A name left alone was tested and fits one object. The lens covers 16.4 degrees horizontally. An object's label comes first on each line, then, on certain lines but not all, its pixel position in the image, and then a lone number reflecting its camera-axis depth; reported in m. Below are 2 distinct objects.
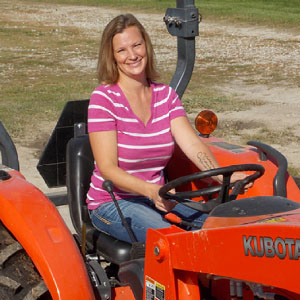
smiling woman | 4.61
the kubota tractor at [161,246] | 3.33
